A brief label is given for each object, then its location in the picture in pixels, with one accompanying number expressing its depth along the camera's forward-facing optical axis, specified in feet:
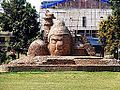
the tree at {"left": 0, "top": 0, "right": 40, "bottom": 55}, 201.36
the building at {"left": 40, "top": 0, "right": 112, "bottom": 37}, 274.57
